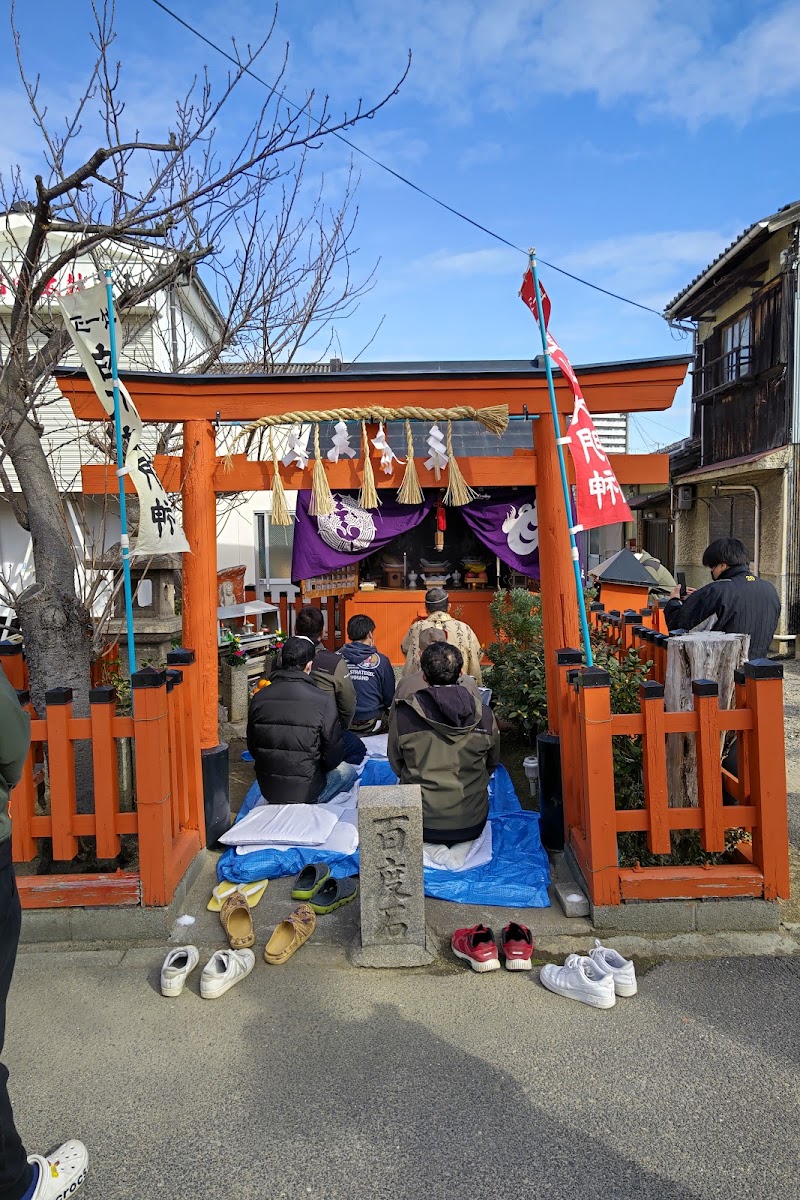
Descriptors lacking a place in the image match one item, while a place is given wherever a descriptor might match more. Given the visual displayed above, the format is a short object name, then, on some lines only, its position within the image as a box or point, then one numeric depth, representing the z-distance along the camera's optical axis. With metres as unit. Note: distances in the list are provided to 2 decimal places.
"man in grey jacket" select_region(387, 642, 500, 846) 4.54
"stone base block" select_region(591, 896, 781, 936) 3.83
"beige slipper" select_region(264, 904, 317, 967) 3.73
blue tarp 4.28
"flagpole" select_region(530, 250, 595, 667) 4.47
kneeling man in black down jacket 5.12
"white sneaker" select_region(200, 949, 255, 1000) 3.45
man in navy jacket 6.95
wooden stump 4.08
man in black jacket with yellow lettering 5.24
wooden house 13.19
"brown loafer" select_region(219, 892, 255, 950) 3.85
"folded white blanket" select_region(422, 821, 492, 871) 4.59
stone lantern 7.38
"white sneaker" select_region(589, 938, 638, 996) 3.37
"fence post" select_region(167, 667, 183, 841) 4.35
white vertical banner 4.44
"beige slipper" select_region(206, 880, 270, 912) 4.27
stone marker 3.70
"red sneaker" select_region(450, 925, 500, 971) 3.59
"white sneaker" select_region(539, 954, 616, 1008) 3.31
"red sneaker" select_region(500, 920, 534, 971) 3.61
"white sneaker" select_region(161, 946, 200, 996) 3.46
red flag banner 4.61
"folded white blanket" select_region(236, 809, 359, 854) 4.82
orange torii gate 5.14
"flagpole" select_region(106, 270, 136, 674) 4.36
